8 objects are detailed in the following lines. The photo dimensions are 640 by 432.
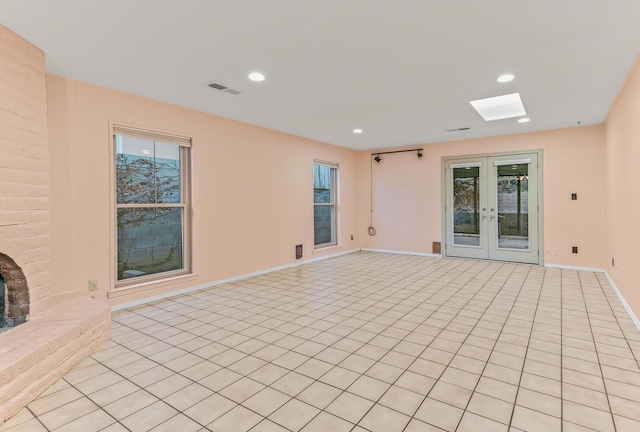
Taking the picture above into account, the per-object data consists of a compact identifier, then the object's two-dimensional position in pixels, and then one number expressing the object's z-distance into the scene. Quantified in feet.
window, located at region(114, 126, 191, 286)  12.74
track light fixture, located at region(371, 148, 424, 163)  23.61
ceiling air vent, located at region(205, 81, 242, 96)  11.63
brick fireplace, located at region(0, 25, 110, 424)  7.26
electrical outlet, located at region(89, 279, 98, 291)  11.43
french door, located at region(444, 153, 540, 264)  19.94
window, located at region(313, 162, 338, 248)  23.11
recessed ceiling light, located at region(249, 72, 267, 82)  10.77
